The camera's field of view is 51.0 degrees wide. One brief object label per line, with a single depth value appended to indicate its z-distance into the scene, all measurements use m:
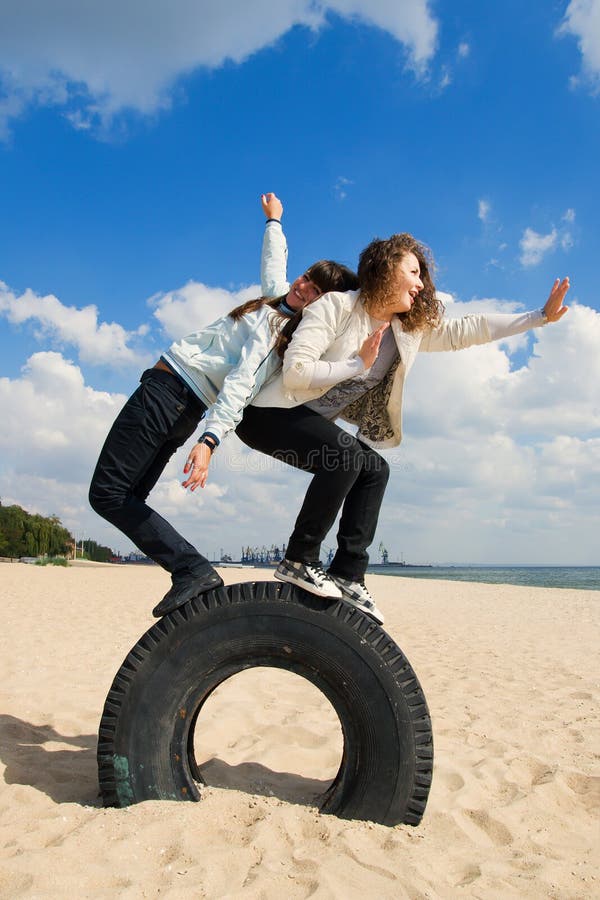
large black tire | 2.90
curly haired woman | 3.16
